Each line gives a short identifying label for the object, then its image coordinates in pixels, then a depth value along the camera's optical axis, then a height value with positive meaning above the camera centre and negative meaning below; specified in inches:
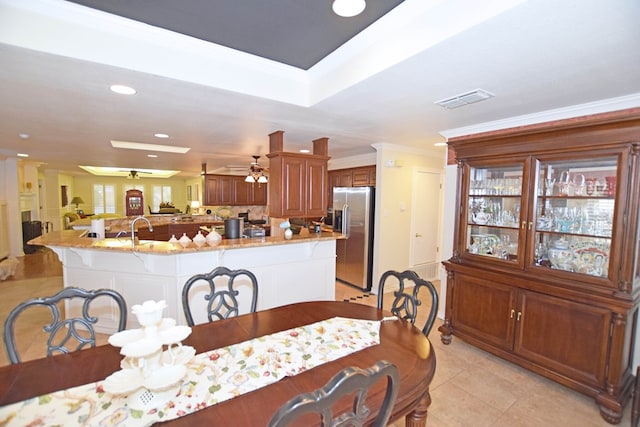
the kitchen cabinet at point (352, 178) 194.8 +14.4
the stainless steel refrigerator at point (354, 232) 184.9 -23.5
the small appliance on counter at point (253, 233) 135.0 -18.0
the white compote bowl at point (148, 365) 37.9 -25.0
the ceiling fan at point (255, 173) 215.0 +16.9
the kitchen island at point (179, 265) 113.2 -31.1
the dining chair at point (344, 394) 26.8 -20.3
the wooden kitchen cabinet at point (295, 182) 133.6 +6.5
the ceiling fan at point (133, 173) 350.1 +24.2
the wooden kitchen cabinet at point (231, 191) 289.3 +3.5
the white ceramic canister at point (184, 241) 116.7 -19.9
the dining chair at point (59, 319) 52.9 -25.8
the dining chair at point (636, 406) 75.1 -54.4
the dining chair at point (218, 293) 71.8 -25.6
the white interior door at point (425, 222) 191.9 -16.2
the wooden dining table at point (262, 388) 41.2 -30.8
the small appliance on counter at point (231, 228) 131.6 -15.5
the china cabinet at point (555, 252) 80.4 -18.1
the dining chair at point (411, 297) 68.4 -26.0
